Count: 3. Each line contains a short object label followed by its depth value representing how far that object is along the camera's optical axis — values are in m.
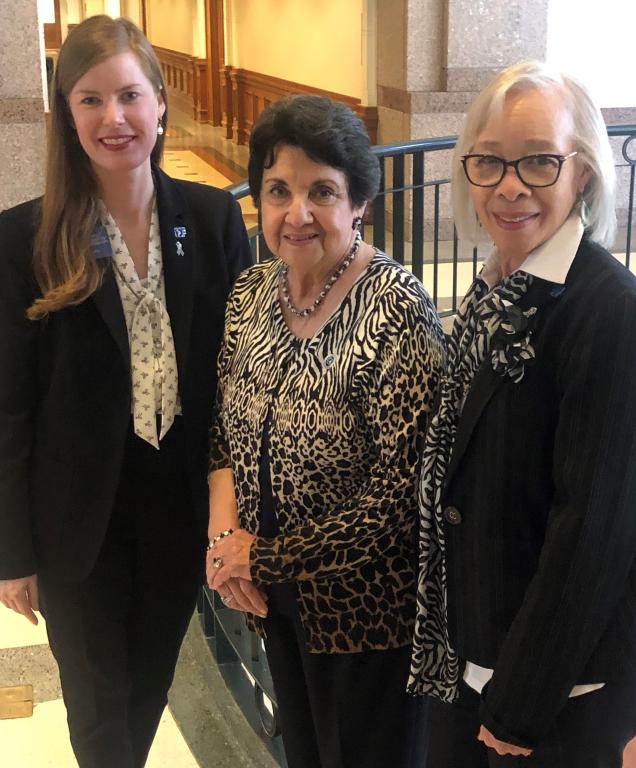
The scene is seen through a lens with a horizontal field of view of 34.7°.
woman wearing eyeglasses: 1.43
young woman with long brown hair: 2.08
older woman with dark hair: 1.78
